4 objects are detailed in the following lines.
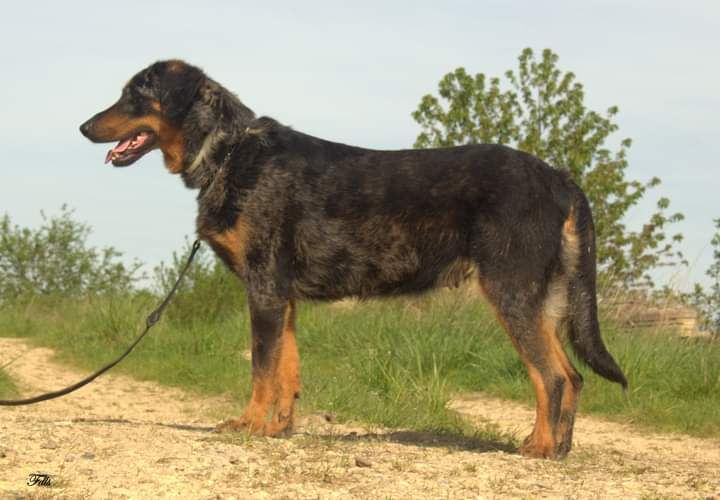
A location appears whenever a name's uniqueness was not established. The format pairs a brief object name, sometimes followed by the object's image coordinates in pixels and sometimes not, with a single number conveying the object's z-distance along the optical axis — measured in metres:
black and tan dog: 6.32
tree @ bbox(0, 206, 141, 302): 20.00
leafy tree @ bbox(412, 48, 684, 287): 26.69
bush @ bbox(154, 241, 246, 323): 13.09
